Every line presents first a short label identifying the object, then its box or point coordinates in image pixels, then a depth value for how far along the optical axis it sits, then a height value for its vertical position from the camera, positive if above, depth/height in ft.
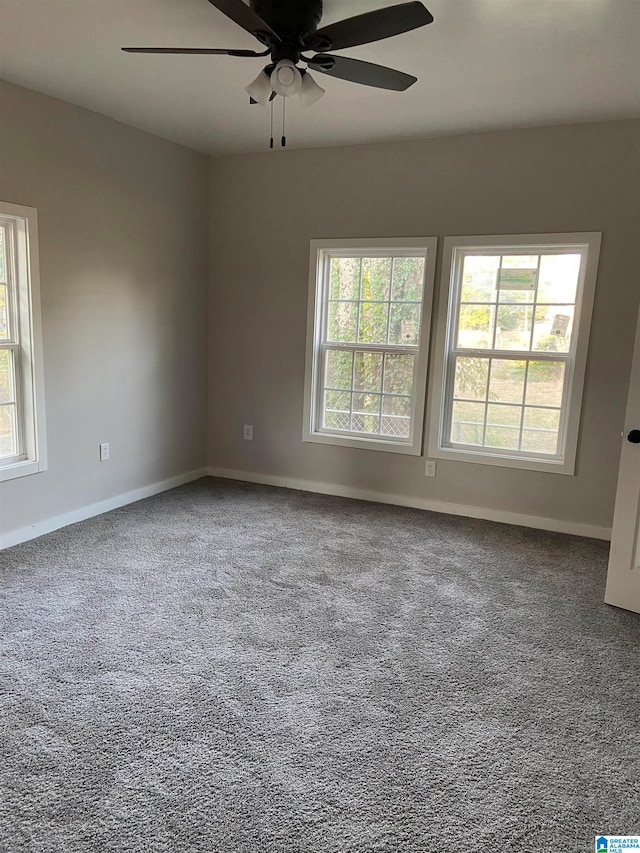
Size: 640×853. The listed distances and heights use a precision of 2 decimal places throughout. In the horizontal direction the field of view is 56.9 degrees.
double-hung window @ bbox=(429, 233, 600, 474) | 12.44 -0.09
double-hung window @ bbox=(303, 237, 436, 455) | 13.87 -0.10
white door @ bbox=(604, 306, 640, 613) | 9.16 -2.78
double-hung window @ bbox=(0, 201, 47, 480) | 10.98 -0.52
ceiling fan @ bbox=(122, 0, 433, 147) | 6.48 +3.50
